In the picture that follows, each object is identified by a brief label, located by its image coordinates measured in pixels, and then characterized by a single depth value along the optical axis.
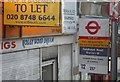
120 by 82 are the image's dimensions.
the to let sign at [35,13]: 6.45
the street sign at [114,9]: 5.40
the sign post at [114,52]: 5.05
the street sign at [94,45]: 5.92
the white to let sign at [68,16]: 9.66
